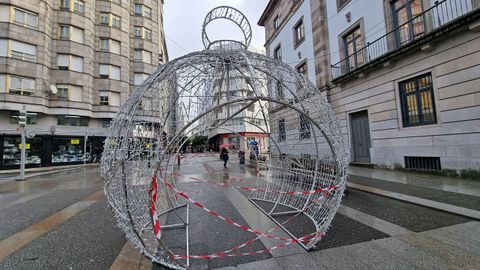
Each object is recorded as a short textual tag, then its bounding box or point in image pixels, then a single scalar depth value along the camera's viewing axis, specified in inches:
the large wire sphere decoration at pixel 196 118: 114.7
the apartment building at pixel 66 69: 698.2
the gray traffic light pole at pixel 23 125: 431.6
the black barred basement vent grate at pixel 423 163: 335.6
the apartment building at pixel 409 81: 298.8
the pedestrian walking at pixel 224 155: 586.2
